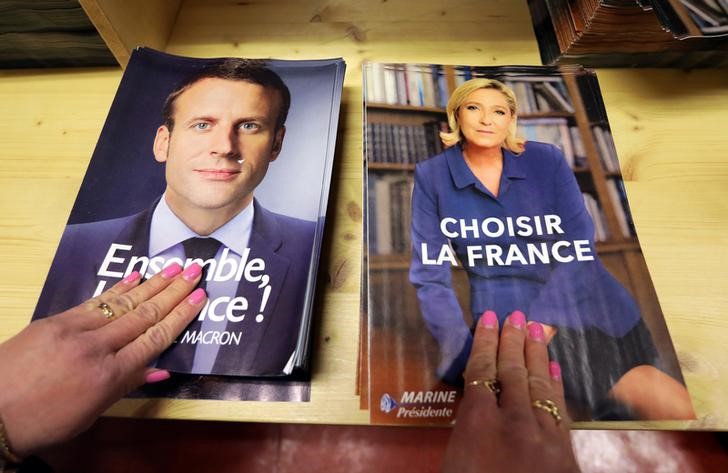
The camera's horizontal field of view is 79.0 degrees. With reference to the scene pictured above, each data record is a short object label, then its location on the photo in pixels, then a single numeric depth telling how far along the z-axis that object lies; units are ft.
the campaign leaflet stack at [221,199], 1.68
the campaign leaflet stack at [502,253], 1.61
